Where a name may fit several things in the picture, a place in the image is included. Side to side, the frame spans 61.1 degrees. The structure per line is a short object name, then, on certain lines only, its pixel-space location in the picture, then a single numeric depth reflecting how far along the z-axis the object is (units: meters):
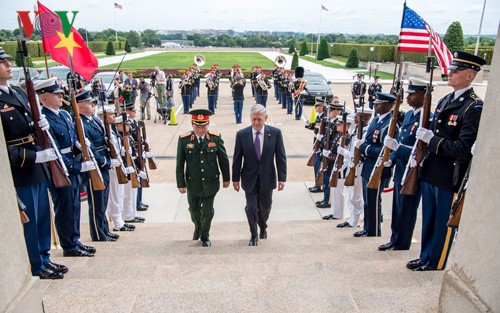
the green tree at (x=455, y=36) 30.02
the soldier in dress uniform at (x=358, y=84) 15.84
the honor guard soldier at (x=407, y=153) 4.54
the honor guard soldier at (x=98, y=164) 5.29
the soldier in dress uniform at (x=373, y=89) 16.59
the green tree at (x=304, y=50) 58.84
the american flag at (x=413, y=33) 5.17
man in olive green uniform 5.10
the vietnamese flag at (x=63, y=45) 5.39
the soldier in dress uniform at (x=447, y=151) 3.57
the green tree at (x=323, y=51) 49.78
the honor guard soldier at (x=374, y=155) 5.25
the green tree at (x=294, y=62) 34.62
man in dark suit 5.12
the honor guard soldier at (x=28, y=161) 3.76
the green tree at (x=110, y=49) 55.62
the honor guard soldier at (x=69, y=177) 4.50
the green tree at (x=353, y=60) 39.56
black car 19.36
